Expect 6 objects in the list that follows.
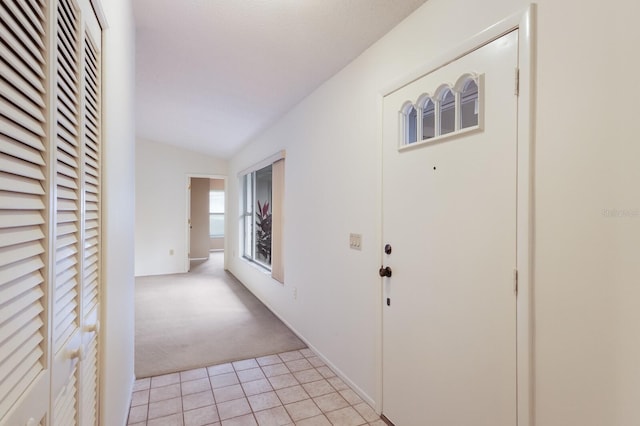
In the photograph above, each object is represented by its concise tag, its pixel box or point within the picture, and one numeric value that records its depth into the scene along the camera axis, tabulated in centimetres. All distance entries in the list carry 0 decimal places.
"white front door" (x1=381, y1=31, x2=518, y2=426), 138
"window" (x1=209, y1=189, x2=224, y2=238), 1033
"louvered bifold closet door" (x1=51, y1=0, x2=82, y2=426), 84
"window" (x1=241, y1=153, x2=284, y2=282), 416
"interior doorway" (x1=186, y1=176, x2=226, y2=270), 854
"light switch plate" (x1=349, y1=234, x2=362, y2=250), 237
